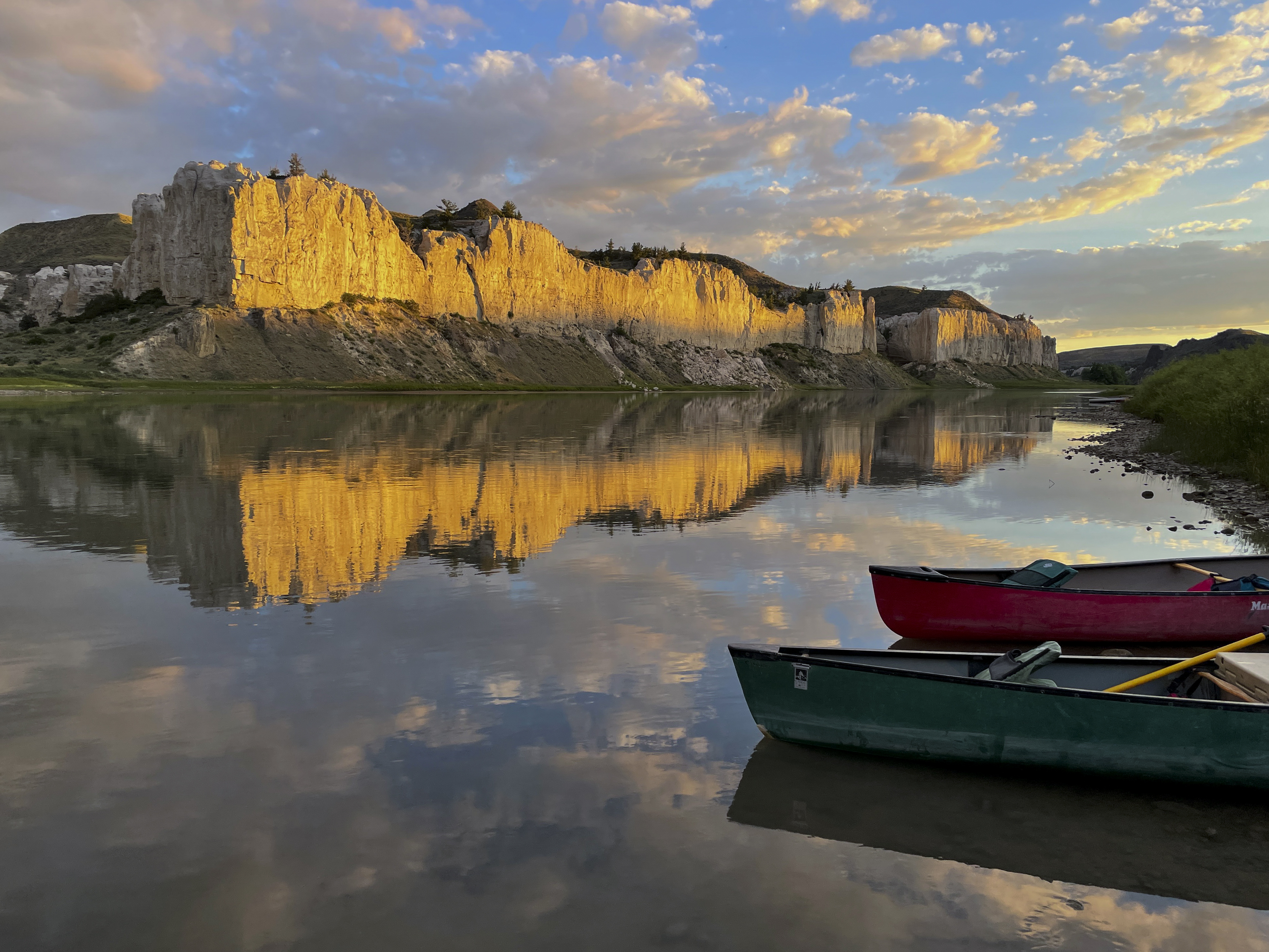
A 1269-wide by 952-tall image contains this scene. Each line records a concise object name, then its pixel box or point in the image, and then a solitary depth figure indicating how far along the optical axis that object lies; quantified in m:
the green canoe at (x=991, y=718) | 6.52
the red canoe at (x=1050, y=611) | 10.15
